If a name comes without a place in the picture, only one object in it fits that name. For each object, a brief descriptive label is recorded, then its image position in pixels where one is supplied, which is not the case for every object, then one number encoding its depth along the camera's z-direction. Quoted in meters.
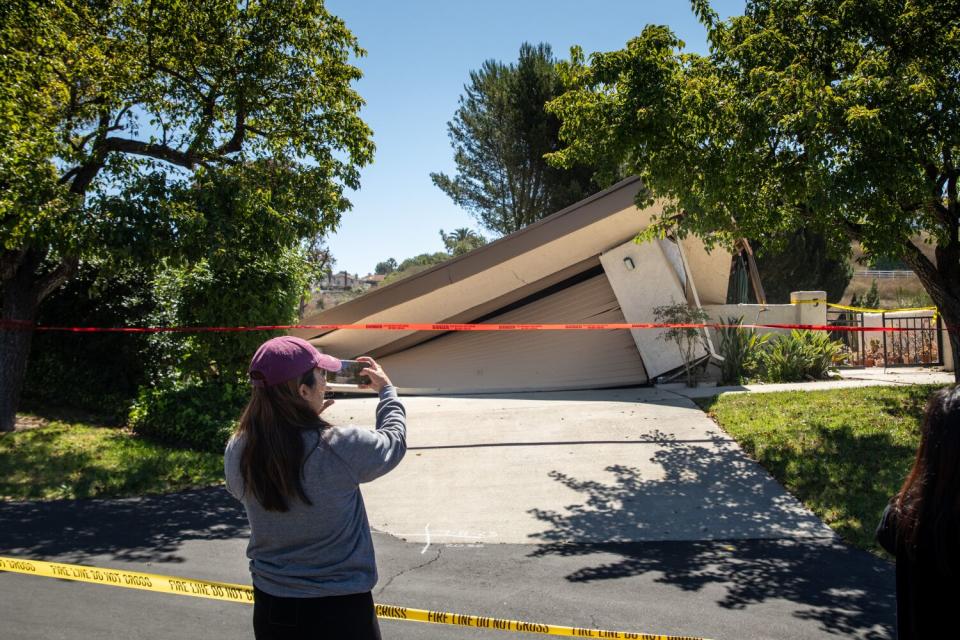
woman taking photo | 2.32
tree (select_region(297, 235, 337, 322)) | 11.22
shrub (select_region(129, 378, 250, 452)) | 9.74
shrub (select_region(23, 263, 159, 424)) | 10.98
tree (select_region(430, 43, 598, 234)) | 27.14
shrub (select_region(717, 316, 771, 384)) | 12.74
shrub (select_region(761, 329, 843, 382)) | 12.49
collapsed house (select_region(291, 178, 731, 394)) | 12.53
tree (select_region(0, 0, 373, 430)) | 8.31
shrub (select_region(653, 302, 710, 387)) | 12.41
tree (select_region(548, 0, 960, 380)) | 7.20
